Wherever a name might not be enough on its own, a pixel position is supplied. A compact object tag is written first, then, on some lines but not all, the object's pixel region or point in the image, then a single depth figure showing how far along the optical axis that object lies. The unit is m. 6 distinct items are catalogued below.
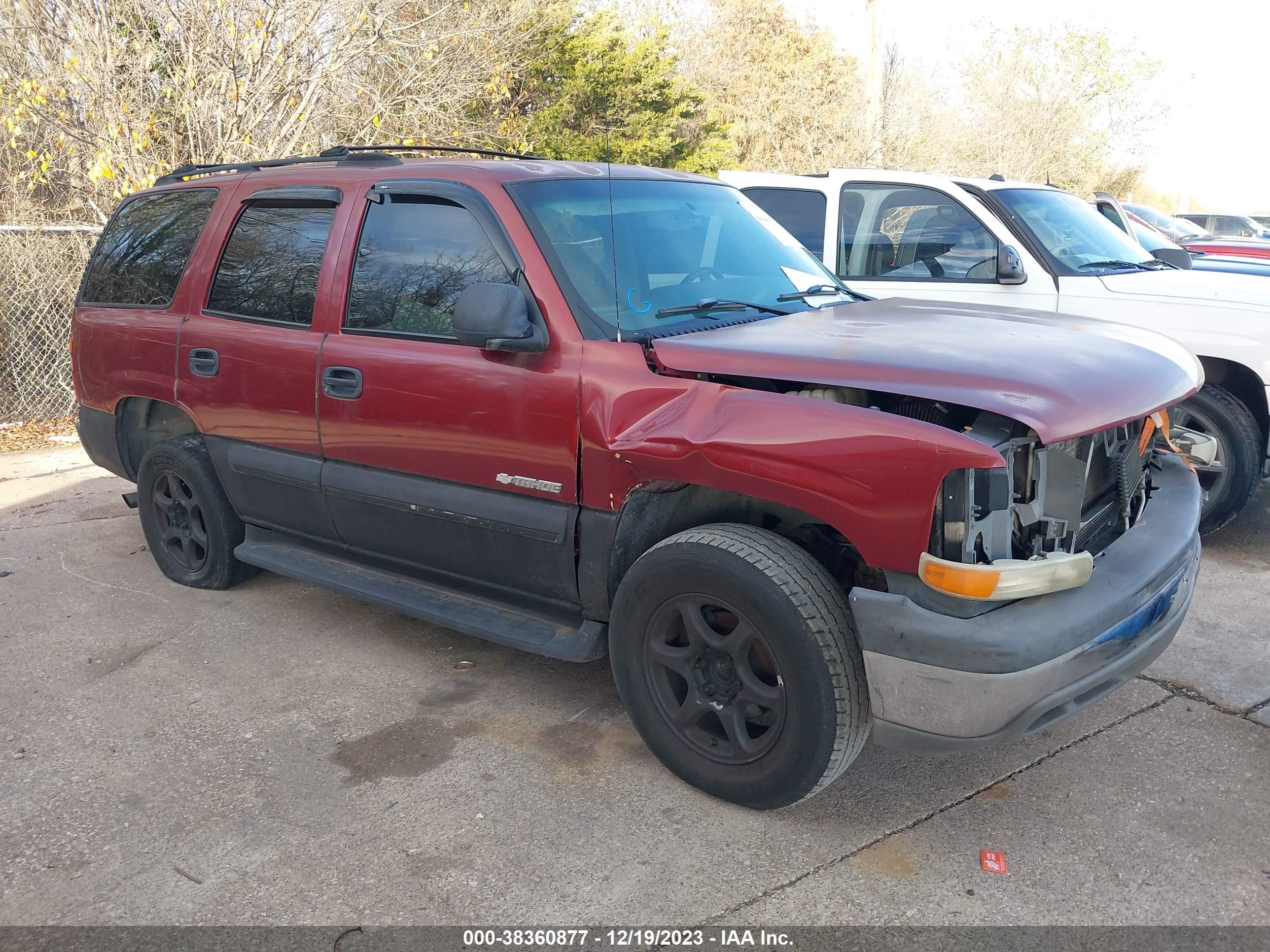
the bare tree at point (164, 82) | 9.02
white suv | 5.34
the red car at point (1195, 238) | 12.64
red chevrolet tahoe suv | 2.63
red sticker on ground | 2.78
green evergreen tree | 15.59
